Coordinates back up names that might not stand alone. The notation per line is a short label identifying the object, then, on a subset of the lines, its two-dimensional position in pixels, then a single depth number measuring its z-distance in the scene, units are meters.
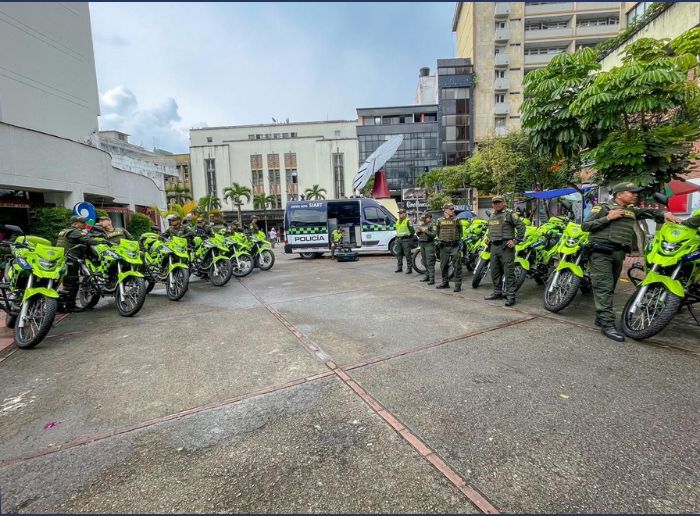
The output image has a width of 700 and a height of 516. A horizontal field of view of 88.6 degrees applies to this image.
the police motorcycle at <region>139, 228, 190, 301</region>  6.56
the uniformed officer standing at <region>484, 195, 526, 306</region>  5.55
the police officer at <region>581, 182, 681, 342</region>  3.92
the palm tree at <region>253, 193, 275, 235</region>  46.78
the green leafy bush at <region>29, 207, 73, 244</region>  12.28
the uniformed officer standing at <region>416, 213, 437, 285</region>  7.70
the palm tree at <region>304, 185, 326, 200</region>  47.01
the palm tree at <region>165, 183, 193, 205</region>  45.78
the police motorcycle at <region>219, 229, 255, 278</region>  9.18
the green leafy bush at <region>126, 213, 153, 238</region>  19.42
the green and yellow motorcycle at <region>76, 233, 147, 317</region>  5.44
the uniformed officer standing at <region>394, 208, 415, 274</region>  9.20
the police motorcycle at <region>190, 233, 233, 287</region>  8.12
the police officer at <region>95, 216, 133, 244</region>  6.14
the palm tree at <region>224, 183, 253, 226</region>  45.88
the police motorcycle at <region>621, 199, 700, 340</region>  3.45
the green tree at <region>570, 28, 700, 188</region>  5.16
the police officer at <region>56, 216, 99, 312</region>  5.34
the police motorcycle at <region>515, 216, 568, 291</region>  6.06
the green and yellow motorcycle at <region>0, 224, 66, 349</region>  4.19
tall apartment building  38.44
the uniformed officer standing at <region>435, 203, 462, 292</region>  6.92
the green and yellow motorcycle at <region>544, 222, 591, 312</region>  4.64
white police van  14.17
